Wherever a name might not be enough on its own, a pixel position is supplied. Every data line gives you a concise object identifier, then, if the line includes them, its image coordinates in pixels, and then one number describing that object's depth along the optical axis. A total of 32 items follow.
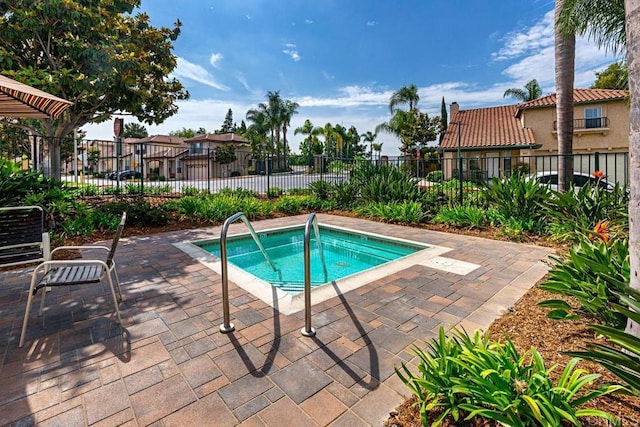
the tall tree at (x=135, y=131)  70.42
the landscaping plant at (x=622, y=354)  1.48
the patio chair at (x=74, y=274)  2.76
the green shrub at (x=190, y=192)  11.80
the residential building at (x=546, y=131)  21.89
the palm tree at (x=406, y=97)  31.67
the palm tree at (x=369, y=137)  49.88
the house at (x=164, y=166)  38.57
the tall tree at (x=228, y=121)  74.88
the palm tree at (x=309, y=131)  45.59
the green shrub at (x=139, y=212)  7.50
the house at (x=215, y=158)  34.91
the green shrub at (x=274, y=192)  13.00
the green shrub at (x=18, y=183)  5.84
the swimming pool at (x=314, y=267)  3.59
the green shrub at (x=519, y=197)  6.54
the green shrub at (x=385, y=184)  9.23
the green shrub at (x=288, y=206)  10.23
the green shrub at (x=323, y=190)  11.48
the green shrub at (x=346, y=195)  10.56
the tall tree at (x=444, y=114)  34.28
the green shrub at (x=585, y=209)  5.36
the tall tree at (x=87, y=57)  7.23
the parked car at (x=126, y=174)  29.33
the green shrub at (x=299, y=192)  12.76
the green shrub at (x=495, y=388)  1.54
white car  9.35
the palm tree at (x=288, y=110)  41.50
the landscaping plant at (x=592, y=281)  2.49
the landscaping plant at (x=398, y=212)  8.12
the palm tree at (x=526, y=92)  31.84
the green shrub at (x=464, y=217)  7.14
